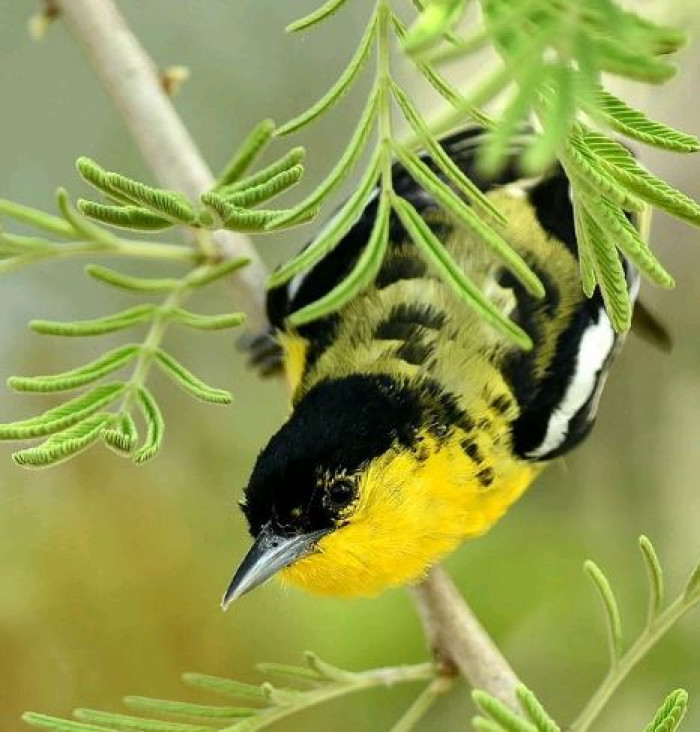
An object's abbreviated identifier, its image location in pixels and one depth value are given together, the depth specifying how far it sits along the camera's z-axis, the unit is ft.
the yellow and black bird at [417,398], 5.26
